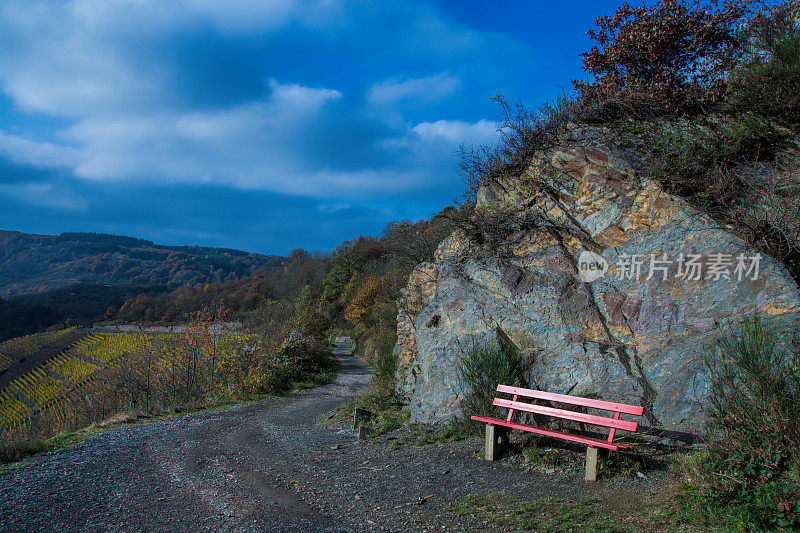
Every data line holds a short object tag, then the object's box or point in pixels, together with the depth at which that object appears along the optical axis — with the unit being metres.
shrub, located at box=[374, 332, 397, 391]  11.17
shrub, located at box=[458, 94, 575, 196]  9.49
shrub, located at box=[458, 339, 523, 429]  6.76
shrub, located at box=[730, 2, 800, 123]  7.90
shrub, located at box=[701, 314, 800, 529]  3.45
